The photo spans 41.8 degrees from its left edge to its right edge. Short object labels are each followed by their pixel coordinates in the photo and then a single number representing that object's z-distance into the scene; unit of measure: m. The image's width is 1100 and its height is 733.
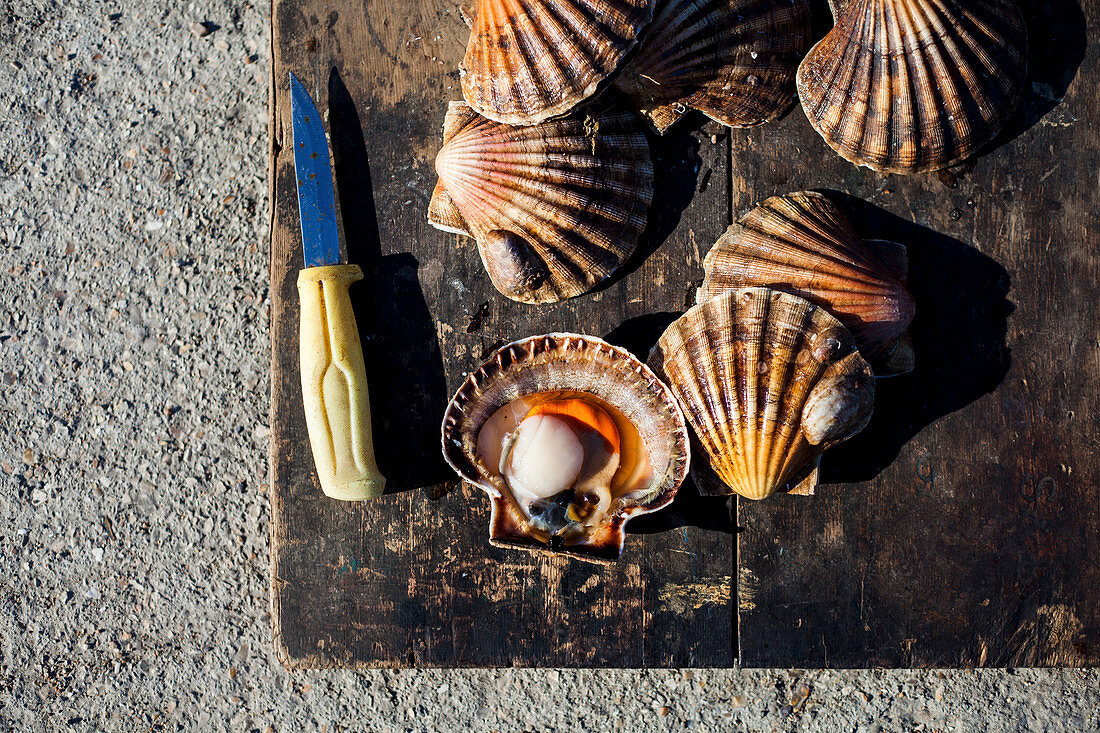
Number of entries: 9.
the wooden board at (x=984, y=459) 0.70
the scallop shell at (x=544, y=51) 0.66
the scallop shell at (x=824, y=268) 0.68
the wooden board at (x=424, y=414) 0.71
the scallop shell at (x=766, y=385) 0.67
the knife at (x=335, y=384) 0.70
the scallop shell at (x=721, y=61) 0.68
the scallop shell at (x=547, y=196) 0.69
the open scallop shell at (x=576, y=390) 0.69
